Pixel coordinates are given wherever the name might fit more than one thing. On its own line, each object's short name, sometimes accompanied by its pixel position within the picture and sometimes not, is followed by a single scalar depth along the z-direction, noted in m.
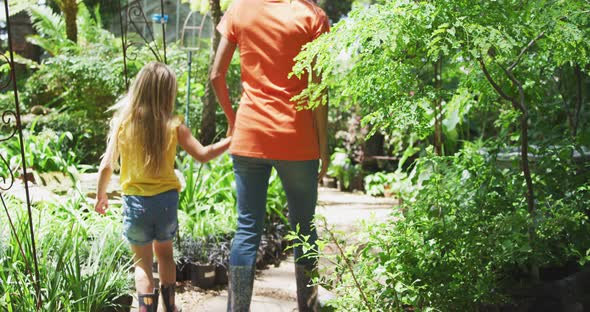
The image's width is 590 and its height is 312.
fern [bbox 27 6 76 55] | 9.66
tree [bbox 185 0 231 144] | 6.63
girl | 2.82
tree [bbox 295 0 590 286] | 1.82
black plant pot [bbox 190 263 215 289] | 3.79
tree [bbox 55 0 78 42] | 9.73
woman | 2.65
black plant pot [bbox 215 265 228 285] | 3.89
